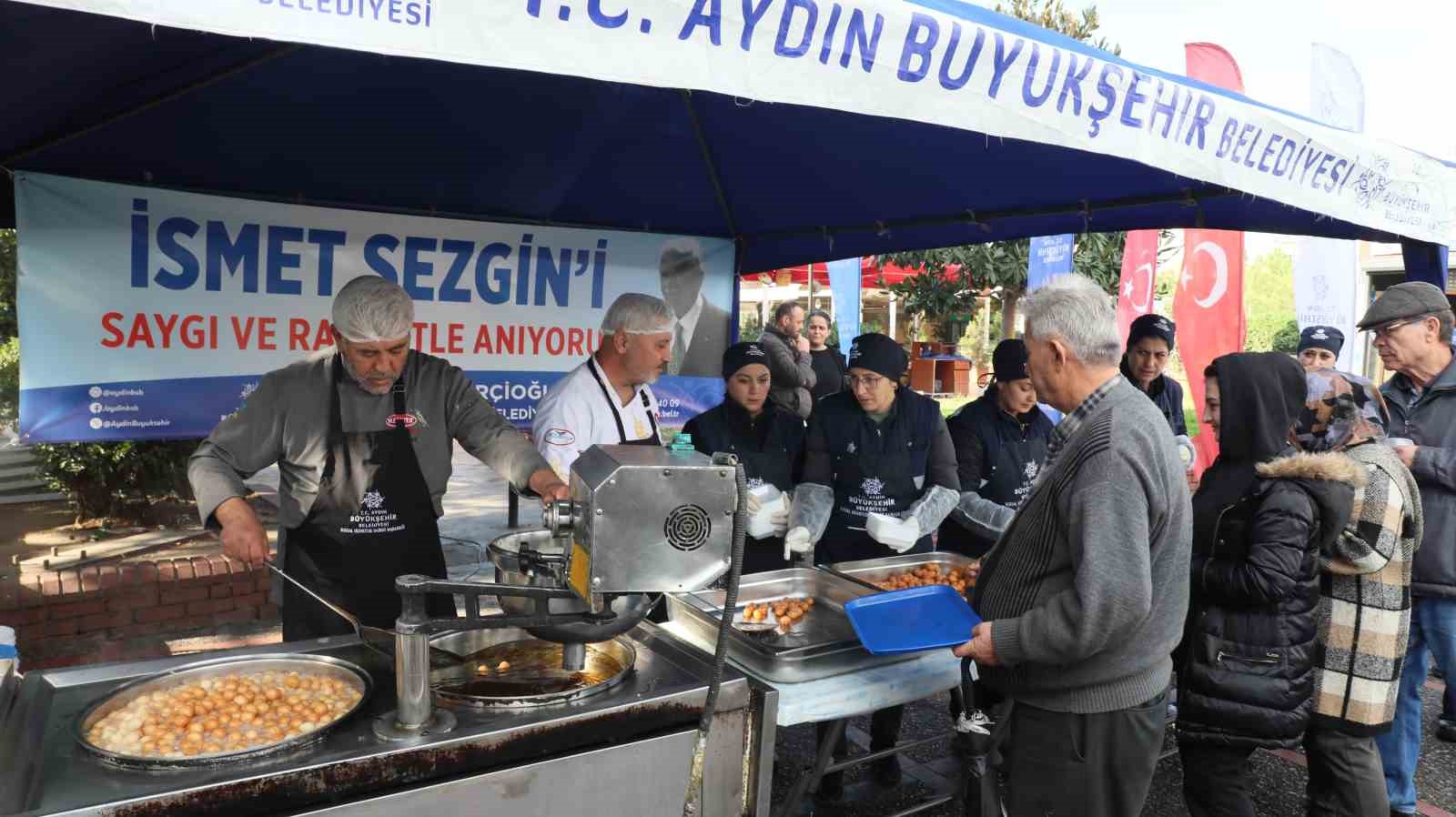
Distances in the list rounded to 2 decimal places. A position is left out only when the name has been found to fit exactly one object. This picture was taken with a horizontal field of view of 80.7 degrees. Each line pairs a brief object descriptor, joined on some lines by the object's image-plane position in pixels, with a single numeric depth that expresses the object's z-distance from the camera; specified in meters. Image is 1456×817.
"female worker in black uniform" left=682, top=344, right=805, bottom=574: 3.27
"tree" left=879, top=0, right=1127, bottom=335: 10.43
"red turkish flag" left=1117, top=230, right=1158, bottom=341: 6.79
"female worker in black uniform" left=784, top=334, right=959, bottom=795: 3.20
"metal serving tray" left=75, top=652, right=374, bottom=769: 1.30
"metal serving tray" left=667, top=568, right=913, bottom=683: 2.02
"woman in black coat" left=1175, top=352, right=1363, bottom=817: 2.18
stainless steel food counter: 1.25
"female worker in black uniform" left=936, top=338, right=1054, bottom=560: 3.41
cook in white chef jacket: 2.65
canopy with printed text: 1.46
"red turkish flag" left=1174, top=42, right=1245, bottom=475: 6.80
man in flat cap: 2.98
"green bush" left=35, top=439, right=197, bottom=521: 4.32
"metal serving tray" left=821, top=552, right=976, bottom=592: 2.81
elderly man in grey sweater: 1.74
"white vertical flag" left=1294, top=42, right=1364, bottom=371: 7.17
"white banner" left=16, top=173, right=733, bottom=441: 3.06
